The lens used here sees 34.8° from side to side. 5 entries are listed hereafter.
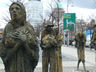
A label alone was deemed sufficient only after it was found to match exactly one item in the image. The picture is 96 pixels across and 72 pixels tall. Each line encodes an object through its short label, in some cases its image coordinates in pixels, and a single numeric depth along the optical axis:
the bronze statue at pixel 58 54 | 5.51
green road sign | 23.27
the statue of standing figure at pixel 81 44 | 7.68
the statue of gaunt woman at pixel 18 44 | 2.71
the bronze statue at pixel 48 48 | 5.33
